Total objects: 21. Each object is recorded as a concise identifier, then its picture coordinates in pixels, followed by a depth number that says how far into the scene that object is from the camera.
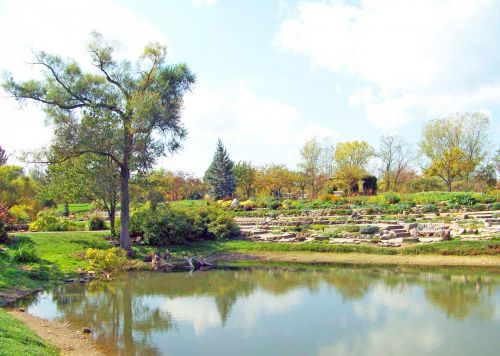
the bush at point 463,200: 30.05
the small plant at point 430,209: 29.35
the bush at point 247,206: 37.12
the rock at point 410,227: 24.04
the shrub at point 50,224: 26.47
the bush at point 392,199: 34.12
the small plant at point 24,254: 18.66
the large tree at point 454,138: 50.19
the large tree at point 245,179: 54.62
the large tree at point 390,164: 56.46
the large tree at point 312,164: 53.19
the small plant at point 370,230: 24.29
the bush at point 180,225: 25.03
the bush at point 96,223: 28.39
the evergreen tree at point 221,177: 51.88
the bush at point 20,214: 29.25
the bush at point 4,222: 20.53
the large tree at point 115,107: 21.81
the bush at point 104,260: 19.28
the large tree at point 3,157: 48.19
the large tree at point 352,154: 57.28
